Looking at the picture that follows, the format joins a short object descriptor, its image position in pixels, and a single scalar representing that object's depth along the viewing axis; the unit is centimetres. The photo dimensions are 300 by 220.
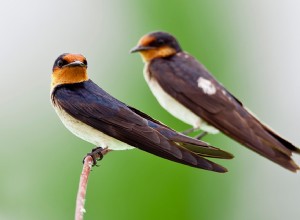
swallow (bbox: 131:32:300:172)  734
